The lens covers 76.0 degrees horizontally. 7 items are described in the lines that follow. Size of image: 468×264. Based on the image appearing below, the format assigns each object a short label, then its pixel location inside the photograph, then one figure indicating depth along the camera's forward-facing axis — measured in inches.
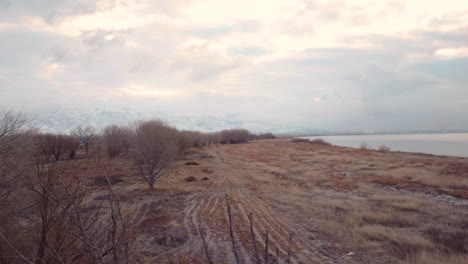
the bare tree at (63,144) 1289.1
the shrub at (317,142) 2919.8
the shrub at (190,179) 832.7
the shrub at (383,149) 1846.7
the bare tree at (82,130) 1596.8
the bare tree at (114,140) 1294.3
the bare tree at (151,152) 697.6
